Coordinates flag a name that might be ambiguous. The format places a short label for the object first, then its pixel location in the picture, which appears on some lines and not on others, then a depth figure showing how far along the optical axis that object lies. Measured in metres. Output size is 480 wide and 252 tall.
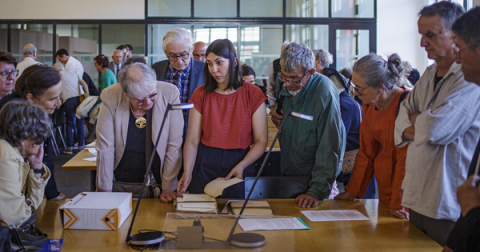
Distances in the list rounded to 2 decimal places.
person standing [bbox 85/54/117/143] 6.41
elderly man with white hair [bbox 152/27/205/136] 2.76
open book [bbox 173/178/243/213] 1.86
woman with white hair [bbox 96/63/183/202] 2.15
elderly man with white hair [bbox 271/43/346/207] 2.09
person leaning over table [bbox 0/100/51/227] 1.53
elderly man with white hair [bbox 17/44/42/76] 6.19
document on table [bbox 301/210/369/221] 1.88
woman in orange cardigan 1.95
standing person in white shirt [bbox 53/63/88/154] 6.87
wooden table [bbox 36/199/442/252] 1.57
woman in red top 2.19
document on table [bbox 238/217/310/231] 1.52
